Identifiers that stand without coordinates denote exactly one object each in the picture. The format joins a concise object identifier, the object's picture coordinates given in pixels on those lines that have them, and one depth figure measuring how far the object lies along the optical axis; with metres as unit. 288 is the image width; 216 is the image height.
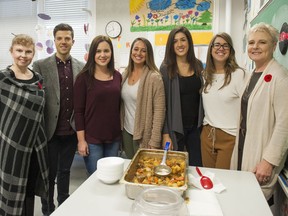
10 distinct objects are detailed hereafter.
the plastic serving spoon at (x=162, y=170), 1.17
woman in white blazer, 1.28
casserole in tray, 1.00
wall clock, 3.68
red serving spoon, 1.16
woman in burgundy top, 1.80
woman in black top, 1.86
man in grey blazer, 1.86
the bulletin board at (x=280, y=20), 1.41
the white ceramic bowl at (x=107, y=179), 1.16
